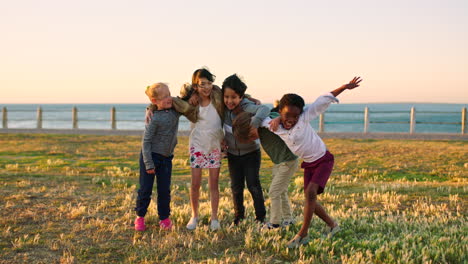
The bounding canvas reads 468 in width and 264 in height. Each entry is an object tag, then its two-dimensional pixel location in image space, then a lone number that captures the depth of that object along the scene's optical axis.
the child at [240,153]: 5.51
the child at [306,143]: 4.98
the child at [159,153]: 5.75
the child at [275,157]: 5.43
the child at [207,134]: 5.75
